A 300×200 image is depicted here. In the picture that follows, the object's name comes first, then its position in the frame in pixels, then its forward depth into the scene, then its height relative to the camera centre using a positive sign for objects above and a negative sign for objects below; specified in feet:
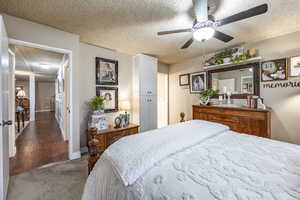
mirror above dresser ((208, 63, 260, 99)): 9.14 +1.42
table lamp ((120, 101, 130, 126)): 10.38 -0.52
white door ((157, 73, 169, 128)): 15.34 -0.18
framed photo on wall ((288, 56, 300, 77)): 7.52 +1.88
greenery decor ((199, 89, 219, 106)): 10.58 +0.28
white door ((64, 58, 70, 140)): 10.80 +0.43
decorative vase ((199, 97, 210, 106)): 10.71 -0.22
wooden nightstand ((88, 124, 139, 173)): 8.10 -2.36
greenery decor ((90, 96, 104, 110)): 8.91 -0.29
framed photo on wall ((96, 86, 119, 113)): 9.94 +0.18
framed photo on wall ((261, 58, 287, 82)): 7.99 +1.80
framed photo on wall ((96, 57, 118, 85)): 9.79 +2.16
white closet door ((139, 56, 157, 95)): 11.27 +2.10
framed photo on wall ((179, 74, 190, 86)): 13.13 +1.98
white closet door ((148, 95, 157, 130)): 11.98 -1.19
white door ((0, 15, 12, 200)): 4.05 -0.54
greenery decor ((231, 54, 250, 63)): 8.95 +2.82
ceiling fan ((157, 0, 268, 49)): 4.28 +2.90
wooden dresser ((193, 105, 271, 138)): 7.54 -1.32
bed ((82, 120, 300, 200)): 2.19 -1.53
